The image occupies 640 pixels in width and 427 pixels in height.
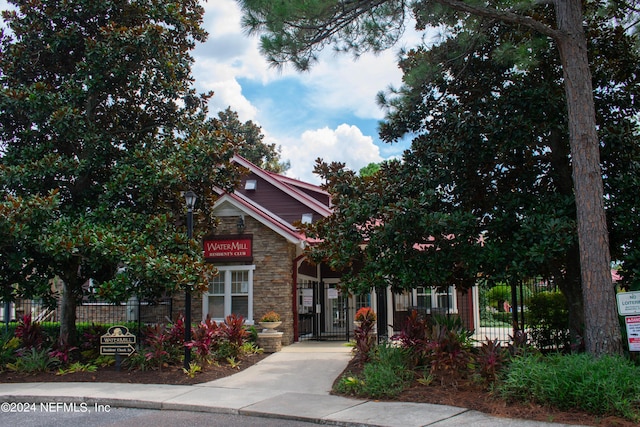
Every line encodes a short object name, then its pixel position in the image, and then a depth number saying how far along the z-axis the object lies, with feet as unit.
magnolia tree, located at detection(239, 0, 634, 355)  28.32
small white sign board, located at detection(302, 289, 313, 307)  55.11
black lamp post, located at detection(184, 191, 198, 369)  37.83
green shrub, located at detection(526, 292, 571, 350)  41.37
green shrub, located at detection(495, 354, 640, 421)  23.35
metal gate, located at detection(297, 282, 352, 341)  58.08
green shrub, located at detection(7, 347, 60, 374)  38.29
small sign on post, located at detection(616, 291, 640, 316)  26.35
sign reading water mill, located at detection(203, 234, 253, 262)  53.01
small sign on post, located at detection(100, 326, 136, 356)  38.78
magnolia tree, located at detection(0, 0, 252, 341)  38.19
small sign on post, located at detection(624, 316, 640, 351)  26.20
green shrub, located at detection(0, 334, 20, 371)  39.47
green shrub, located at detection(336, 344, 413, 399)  30.22
